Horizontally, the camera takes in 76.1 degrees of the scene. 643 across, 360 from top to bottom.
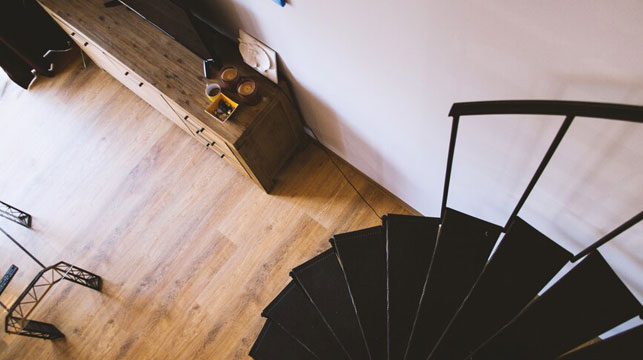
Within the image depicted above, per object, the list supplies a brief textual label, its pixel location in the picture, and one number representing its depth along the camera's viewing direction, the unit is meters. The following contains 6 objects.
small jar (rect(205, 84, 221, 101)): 2.31
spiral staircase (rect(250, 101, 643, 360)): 1.45
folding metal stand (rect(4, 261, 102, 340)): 2.50
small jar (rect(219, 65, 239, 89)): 2.25
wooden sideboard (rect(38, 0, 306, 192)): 2.31
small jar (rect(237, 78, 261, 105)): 2.25
